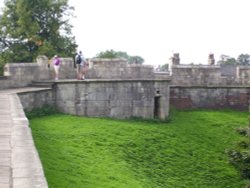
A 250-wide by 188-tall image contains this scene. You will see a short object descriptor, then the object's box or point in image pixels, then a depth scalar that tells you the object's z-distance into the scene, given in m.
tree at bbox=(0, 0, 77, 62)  35.22
